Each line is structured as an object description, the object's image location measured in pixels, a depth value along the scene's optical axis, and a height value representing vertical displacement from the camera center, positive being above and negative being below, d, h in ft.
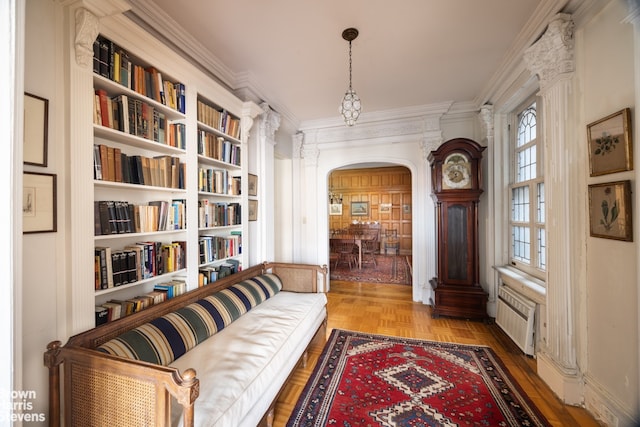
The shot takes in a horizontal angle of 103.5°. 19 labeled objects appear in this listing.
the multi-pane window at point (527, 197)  8.82 +0.62
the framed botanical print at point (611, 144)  4.87 +1.42
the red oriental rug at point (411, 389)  5.71 -4.62
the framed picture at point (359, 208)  30.40 +0.83
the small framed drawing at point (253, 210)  10.37 +0.26
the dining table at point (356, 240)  19.94 -2.01
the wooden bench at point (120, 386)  3.32 -2.46
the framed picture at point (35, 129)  3.95 +1.45
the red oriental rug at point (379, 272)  17.97 -4.59
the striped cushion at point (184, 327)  4.77 -2.51
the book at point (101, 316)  5.10 -1.99
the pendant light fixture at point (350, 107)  7.16 +3.08
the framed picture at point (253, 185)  10.44 +1.32
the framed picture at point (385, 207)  29.55 +0.89
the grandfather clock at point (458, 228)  11.16 -0.65
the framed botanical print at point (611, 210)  4.89 +0.04
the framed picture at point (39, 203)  3.95 +0.26
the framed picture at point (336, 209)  31.37 +0.78
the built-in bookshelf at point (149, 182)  5.23 +0.89
